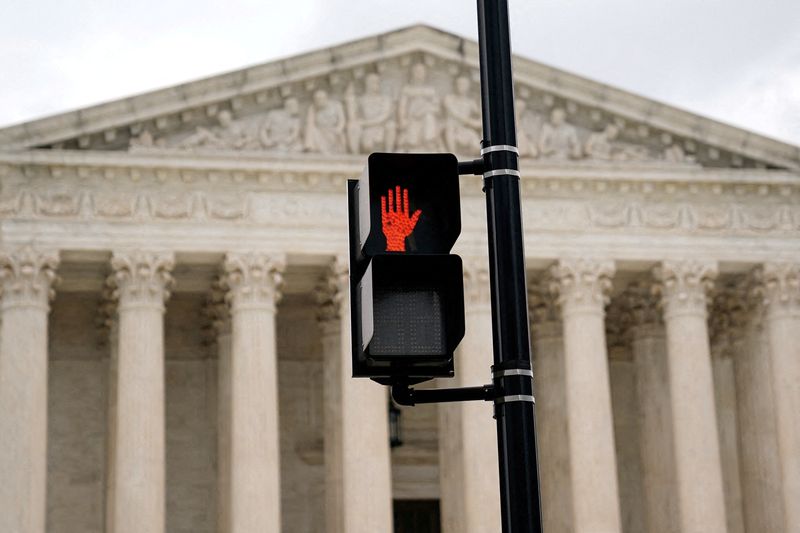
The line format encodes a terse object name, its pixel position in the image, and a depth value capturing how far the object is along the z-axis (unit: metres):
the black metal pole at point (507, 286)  7.92
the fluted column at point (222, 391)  37.34
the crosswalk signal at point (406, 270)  7.56
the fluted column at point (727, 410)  41.25
